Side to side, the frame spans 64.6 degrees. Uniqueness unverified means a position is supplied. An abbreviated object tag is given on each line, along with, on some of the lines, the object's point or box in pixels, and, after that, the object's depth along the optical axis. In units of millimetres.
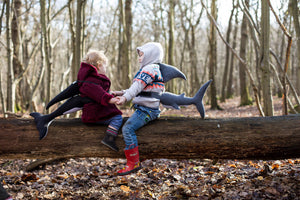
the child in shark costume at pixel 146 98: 3238
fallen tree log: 3270
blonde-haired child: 3303
